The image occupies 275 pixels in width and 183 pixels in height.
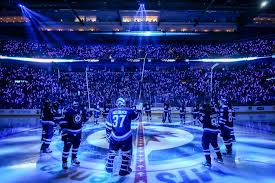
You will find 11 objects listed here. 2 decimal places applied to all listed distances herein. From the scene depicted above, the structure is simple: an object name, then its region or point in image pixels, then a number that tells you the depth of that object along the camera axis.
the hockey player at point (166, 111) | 19.94
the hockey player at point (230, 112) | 9.53
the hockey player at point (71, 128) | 7.75
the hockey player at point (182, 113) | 19.25
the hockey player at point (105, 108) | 17.36
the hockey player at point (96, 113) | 19.24
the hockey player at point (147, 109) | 22.16
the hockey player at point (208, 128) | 7.93
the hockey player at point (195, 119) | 18.04
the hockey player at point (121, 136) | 6.95
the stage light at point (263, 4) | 21.41
